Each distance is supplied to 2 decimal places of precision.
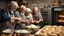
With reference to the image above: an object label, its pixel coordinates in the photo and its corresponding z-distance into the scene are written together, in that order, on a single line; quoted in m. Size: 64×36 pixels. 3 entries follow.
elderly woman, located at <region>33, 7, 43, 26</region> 2.78
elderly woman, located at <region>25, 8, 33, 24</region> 2.16
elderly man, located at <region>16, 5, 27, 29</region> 2.12
